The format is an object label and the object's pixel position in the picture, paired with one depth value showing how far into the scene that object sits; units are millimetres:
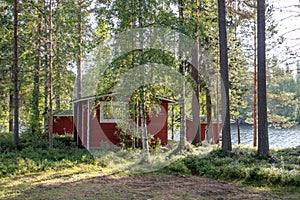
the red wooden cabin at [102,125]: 10683
